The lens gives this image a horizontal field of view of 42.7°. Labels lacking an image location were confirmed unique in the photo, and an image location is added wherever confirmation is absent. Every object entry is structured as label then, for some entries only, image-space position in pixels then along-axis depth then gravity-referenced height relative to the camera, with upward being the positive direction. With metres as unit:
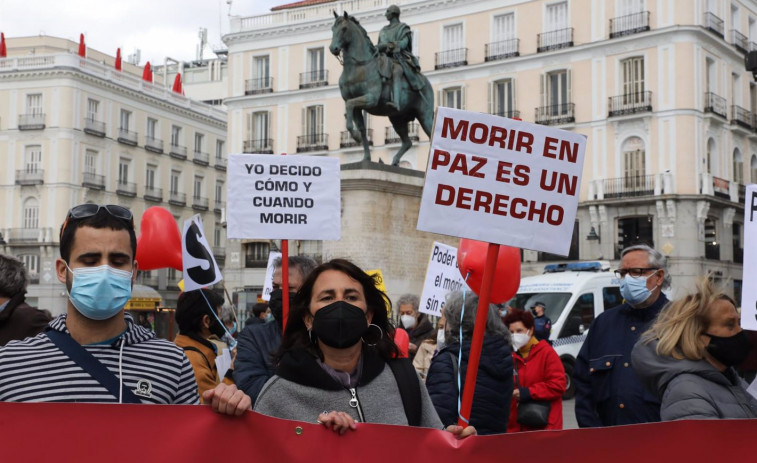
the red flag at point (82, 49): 53.41 +11.81
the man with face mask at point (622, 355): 4.76 -0.45
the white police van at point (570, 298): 16.05 -0.53
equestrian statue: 15.24 +3.08
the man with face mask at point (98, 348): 2.69 -0.24
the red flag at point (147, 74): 57.34 +11.30
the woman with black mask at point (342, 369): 3.04 -0.33
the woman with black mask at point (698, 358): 3.39 -0.33
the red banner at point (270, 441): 2.70 -0.51
